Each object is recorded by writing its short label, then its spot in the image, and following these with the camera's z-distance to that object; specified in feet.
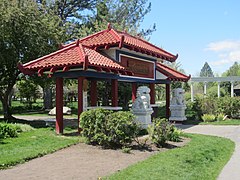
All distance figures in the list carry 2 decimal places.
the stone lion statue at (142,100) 42.45
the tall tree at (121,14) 89.66
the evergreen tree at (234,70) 286.83
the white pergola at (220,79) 119.03
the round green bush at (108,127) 29.32
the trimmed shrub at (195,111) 66.85
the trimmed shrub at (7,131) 35.78
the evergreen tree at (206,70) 456.28
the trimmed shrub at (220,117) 62.76
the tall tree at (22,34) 49.85
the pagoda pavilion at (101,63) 36.62
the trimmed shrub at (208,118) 62.34
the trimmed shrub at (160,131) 31.58
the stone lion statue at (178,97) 62.34
